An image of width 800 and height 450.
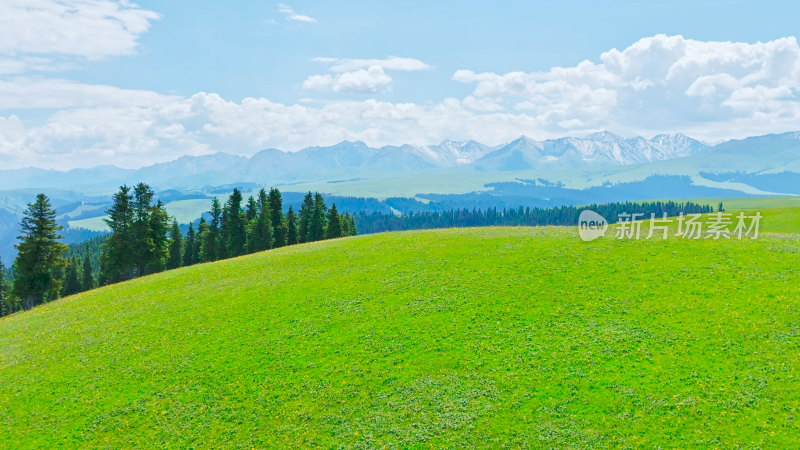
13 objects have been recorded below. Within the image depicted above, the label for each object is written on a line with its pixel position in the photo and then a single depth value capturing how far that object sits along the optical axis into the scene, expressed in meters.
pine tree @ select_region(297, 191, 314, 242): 107.94
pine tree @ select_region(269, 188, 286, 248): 101.56
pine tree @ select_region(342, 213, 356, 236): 115.75
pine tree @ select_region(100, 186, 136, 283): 77.12
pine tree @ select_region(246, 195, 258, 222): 110.75
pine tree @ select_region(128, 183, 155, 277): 78.19
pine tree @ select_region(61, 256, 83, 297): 126.69
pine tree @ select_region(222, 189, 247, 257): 101.19
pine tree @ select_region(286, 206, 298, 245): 106.38
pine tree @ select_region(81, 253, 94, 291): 129.88
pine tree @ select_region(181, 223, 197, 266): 119.99
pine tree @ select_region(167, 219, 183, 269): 118.31
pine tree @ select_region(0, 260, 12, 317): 124.91
